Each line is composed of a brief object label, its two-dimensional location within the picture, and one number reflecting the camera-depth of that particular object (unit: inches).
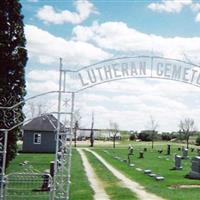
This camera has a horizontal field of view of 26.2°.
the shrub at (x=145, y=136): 3609.0
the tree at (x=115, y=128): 3565.5
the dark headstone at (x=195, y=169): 1003.9
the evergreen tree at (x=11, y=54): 927.7
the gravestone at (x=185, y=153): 1676.9
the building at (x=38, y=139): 2028.8
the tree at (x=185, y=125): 3229.8
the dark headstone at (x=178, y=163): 1212.2
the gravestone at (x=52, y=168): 833.2
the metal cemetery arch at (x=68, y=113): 575.5
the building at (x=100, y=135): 3982.3
